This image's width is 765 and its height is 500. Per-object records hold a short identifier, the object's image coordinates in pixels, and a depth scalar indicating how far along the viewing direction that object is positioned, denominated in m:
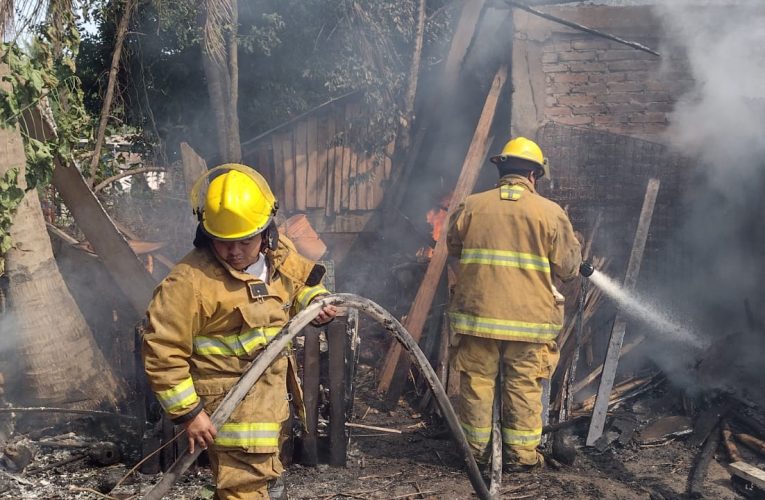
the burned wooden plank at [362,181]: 8.98
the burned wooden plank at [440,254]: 6.54
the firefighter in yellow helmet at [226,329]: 2.96
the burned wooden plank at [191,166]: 6.55
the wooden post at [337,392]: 4.92
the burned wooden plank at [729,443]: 5.04
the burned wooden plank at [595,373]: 6.07
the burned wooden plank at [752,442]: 5.04
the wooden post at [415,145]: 8.83
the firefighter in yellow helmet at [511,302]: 4.78
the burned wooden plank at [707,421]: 5.33
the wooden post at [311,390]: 4.96
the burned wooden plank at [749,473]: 4.39
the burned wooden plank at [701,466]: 4.62
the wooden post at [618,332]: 5.34
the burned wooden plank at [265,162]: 9.01
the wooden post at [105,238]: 5.79
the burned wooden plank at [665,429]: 5.41
